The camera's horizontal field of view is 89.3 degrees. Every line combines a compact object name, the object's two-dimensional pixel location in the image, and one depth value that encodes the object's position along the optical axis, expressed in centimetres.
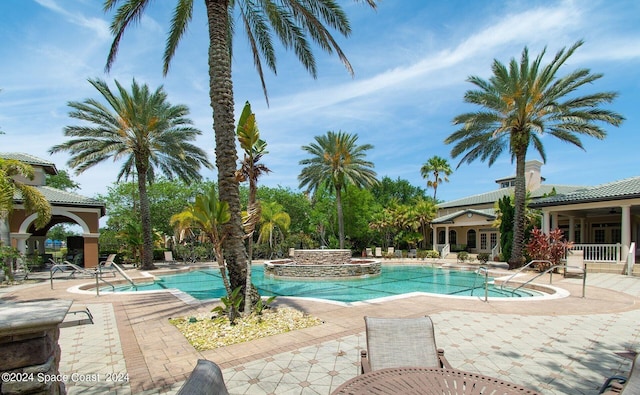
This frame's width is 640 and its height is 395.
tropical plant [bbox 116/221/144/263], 2172
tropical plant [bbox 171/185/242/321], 702
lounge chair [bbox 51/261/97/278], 1302
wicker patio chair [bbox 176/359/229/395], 202
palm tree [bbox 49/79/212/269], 1844
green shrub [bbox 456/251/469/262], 2433
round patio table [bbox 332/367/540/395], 264
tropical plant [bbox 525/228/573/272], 1634
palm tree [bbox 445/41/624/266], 1666
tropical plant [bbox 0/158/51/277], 1225
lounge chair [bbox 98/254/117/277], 1620
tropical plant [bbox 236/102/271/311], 759
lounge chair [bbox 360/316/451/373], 383
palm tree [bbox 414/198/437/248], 3125
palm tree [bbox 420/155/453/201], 4322
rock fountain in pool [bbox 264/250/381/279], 1844
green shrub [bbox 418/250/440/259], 2670
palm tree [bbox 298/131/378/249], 2831
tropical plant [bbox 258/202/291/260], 2756
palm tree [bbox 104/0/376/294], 765
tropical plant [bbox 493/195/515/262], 2092
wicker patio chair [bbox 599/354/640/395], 245
